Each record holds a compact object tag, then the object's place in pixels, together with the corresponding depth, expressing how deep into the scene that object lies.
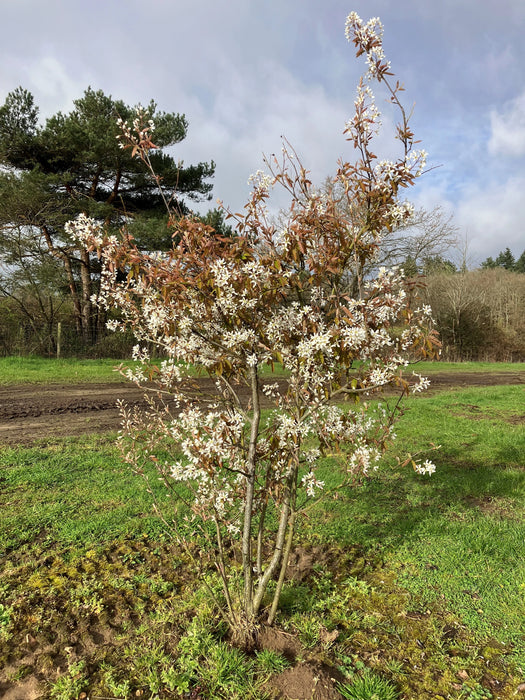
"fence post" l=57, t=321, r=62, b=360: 16.72
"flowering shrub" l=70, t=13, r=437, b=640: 2.26
